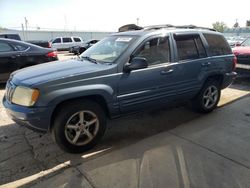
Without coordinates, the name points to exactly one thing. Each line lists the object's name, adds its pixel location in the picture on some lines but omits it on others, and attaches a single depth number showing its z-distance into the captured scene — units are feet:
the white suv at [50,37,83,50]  60.04
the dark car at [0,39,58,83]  18.14
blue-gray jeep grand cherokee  8.11
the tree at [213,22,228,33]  196.33
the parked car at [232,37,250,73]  19.43
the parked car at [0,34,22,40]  34.48
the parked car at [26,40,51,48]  31.31
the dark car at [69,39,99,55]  49.49
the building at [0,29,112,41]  86.71
